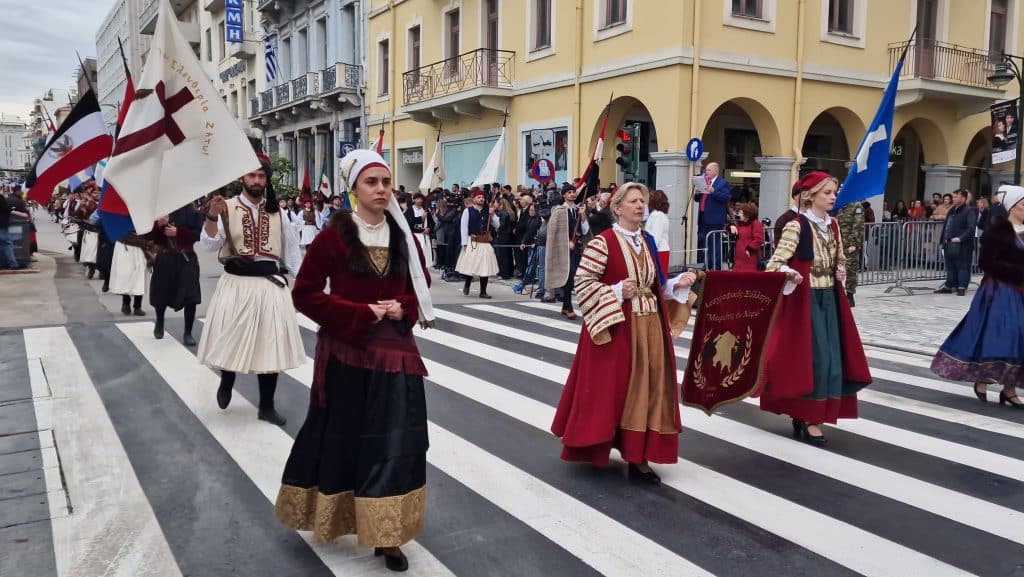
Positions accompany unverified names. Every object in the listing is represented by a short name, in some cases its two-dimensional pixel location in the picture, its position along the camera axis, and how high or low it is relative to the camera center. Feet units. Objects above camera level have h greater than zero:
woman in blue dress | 22.34 -2.72
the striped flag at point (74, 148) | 25.02 +1.80
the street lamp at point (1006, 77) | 52.52 +9.52
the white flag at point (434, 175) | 63.62 +2.95
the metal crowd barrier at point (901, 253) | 50.03 -2.18
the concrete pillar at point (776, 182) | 59.41 +2.51
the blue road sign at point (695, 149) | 50.06 +4.05
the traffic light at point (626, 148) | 55.68 +4.83
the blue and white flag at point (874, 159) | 23.26 +1.67
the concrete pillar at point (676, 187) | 55.21 +1.91
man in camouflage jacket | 38.37 -0.57
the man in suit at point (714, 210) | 46.01 +0.33
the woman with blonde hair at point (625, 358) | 15.98 -2.80
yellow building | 55.47 +9.98
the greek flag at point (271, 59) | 122.31 +22.35
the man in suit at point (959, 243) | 47.64 -1.39
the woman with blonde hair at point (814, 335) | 18.61 -2.70
